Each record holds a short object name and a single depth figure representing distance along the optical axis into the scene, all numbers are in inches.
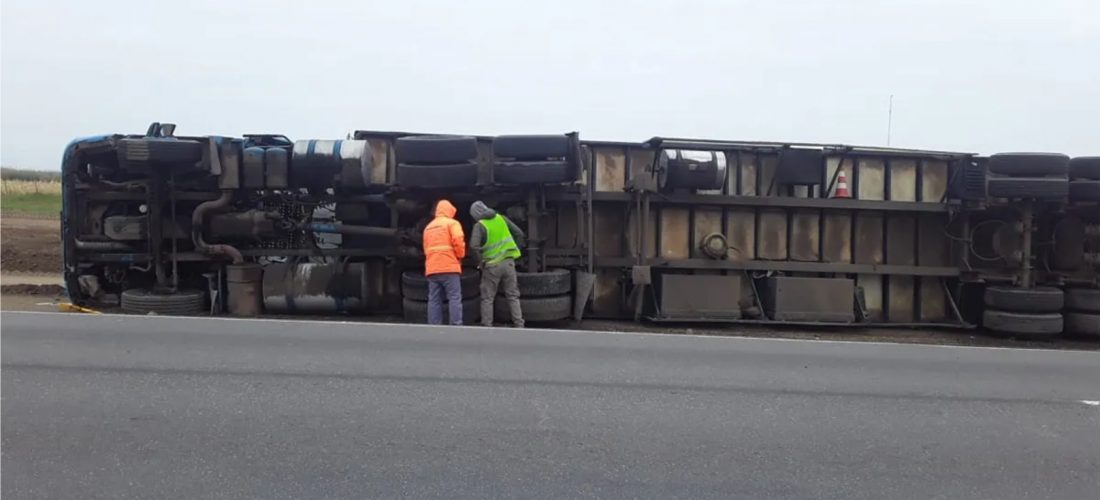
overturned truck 359.6
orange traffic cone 389.4
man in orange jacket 334.6
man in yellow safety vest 342.0
